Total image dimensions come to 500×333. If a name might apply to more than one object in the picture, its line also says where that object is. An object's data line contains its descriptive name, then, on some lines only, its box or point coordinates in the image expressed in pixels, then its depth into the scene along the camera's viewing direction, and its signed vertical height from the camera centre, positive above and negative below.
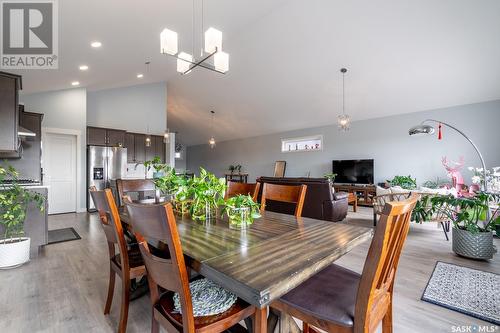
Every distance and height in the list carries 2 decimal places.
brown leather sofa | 3.84 -0.62
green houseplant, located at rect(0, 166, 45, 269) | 2.48 -0.59
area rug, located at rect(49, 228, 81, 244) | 3.50 -1.11
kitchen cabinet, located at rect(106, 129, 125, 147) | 6.23 +0.80
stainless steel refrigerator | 5.84 +0.02
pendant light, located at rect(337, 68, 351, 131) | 4.72 +0.94
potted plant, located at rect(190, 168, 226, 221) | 1.51 -0.18
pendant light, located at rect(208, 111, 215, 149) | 7.57 +1.72
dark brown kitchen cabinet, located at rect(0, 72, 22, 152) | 2.72 +0.65
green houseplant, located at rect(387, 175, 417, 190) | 5.07 -0.37
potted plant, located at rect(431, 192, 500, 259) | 2.62 -0.73
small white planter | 2.46 -0.92
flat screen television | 6.41 -0.14
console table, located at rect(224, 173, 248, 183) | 9.83 -0.45
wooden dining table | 0.72 -0.35
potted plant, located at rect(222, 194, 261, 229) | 1.32 -0.26
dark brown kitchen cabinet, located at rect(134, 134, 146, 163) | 6.94 +0.59
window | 7.67 +0.78
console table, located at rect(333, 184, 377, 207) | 6.18 -0.68
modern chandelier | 2.47 +1.32
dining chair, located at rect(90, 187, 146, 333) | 1.35 -0.53
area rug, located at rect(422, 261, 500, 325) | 1.75 -1.08
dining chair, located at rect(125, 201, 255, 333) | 0.82 -0.45
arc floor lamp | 3.30 +0.52
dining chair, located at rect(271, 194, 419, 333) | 0.79 -0.57
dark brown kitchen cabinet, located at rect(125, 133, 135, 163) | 6.76 +0.63
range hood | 2.90 +0.45
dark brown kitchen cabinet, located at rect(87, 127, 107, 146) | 5.95 +0.79
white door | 5.42 -0.08
